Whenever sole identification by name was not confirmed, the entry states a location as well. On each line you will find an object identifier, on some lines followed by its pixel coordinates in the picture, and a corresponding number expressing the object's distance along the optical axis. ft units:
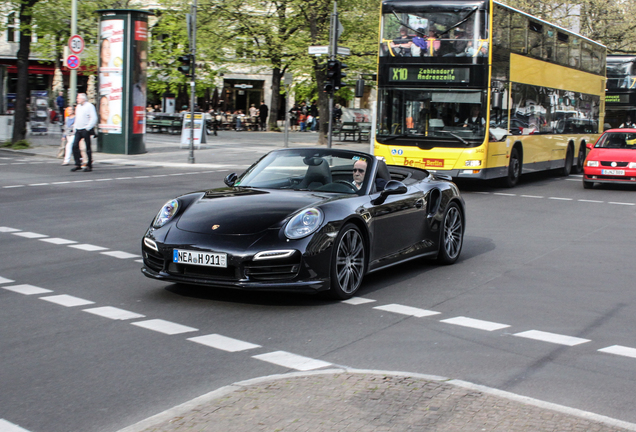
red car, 65.05
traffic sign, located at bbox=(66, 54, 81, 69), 85.81
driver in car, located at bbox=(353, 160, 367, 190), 25.68
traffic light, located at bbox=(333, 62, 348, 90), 76.38
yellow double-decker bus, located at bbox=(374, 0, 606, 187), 58.54
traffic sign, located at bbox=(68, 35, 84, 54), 84.89
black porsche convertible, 21.50
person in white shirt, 65.00
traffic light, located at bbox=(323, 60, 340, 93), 75.87
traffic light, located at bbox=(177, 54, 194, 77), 81.25
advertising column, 89.10
